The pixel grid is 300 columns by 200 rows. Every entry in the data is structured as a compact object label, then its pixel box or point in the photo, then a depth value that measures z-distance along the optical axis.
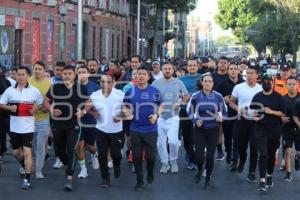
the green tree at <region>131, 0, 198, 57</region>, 50.12
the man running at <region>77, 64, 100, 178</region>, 11.51
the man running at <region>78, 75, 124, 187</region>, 10.73
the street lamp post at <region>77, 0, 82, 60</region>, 24.57
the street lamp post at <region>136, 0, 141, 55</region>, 43.88
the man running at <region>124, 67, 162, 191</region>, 10.59
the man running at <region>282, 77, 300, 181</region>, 11.52
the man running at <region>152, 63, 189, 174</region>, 12.21
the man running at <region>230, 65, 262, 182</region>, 11.80
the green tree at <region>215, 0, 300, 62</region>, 47.72
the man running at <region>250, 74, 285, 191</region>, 10.56
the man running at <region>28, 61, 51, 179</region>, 11.45
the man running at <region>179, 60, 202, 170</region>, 12.82
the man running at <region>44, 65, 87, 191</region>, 10.54
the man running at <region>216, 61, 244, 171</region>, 12.59
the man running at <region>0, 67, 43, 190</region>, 10.58
